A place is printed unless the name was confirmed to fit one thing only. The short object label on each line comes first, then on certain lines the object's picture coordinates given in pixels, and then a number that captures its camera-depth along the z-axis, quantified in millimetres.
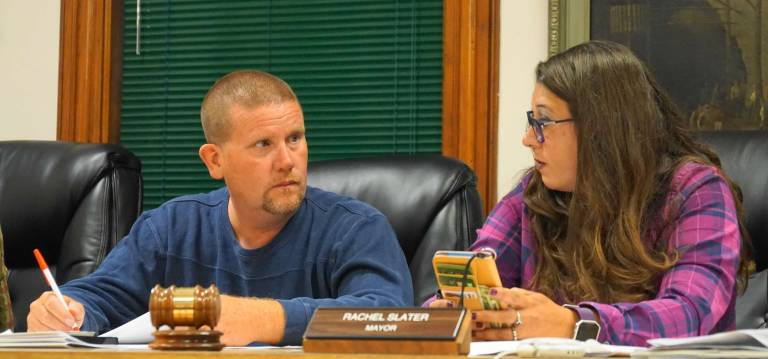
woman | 3902
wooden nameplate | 2406
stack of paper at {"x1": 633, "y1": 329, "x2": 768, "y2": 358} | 2279
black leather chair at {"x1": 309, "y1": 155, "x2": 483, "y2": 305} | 4883
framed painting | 5926
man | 4227
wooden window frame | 6570
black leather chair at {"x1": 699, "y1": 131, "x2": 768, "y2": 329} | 4531
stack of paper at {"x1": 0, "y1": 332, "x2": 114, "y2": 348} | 2803
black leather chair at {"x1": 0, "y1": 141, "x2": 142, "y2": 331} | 5547
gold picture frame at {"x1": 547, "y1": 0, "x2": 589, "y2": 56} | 6266
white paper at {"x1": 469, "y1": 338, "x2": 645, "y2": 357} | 2352
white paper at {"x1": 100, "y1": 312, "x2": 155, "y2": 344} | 3396
